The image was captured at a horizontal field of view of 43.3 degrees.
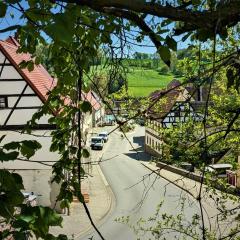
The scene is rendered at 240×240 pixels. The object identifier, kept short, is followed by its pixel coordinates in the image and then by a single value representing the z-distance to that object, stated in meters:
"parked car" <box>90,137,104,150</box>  27.76
